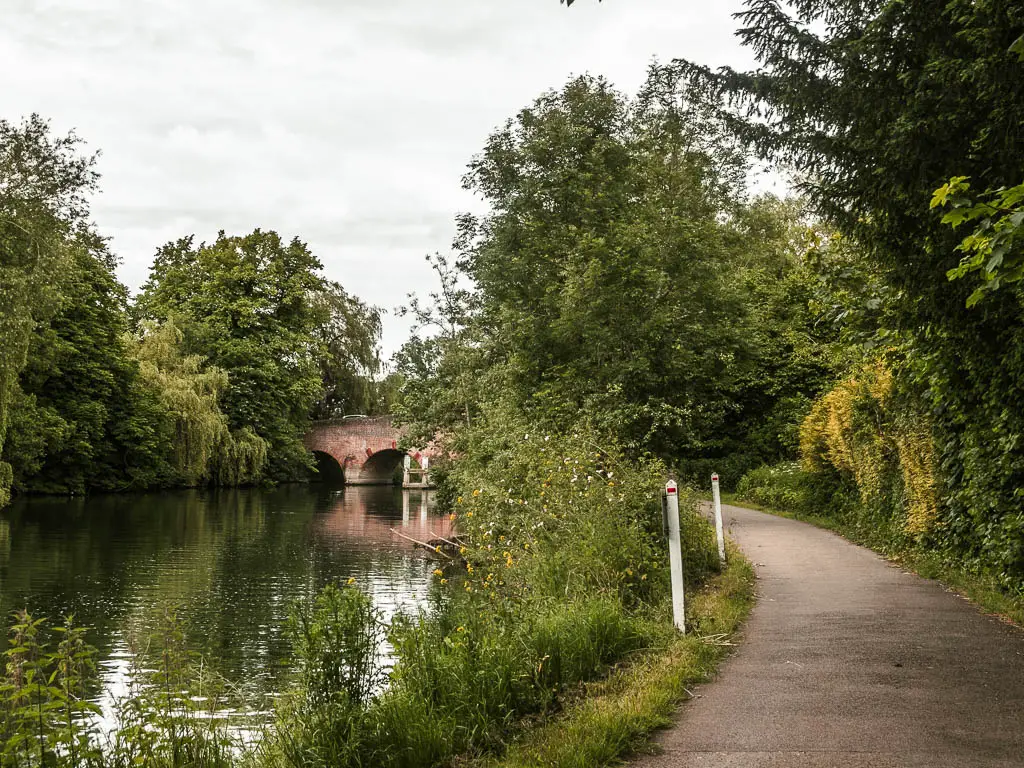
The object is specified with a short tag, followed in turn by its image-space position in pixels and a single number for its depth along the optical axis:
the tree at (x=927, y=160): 6.70
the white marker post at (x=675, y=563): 7.22
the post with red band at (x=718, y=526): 11.52
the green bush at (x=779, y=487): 19.88
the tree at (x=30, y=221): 21.69
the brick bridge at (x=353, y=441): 62.53
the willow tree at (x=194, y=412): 41.72
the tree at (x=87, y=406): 34.91
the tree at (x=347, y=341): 56.22
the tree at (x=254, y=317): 48.69
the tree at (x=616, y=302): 17.72
